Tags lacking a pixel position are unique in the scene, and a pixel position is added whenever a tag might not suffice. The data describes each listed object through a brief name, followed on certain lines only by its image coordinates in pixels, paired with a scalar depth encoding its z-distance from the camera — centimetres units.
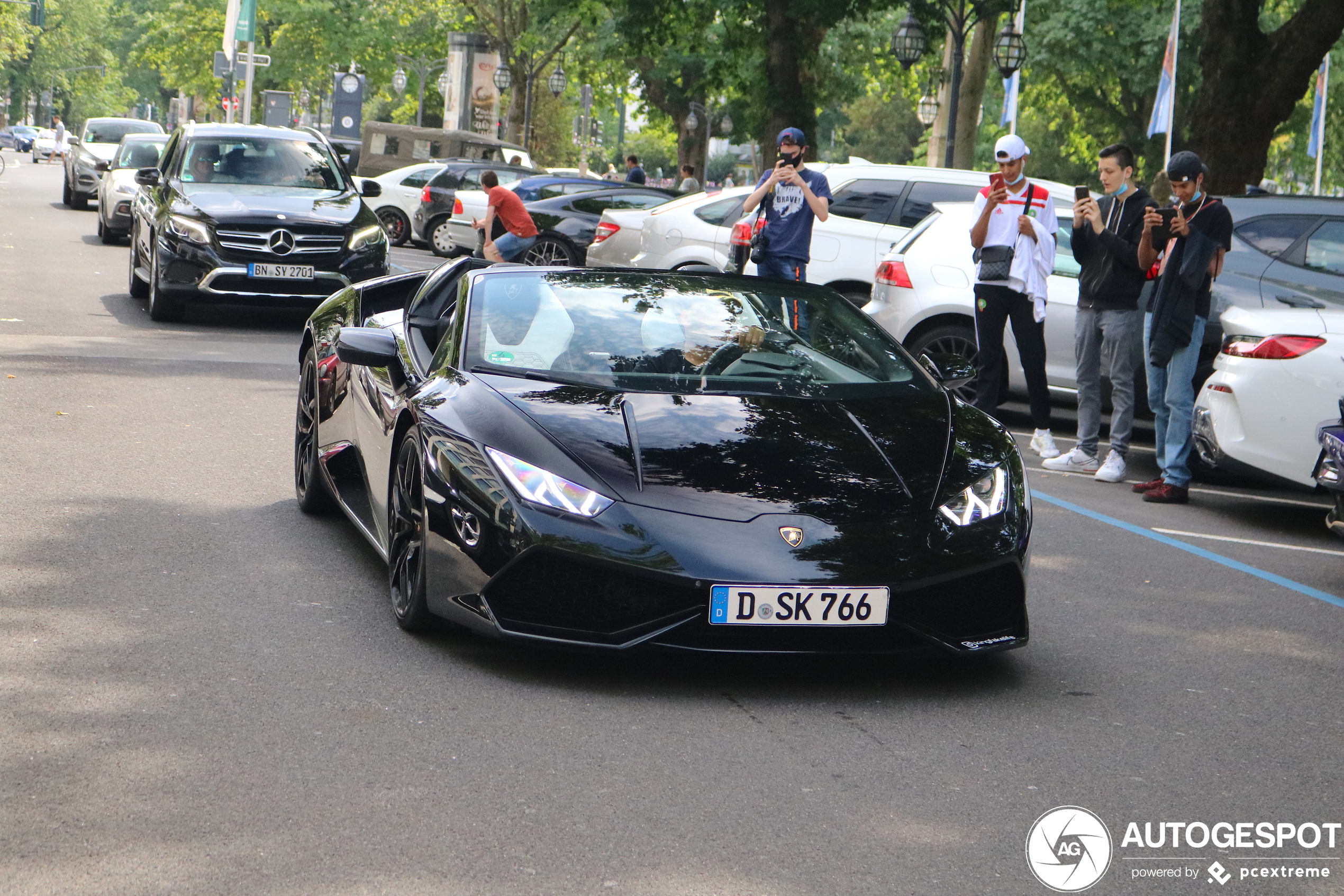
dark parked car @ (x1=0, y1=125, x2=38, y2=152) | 9669
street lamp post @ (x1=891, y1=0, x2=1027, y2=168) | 2270
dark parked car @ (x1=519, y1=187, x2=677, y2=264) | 2205
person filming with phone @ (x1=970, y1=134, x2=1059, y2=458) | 980
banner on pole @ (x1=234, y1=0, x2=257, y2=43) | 4259
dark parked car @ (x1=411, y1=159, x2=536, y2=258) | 2723
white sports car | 807
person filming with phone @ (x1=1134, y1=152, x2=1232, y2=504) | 865
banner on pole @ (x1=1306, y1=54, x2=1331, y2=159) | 3731
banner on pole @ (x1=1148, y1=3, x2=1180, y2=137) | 2202
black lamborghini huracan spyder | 461
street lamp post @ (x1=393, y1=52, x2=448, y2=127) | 6069
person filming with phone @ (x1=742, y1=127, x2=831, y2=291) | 1155
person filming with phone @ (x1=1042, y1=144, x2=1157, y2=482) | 931
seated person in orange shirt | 1917
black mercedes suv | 1424
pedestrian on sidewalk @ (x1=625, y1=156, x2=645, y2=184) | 3316
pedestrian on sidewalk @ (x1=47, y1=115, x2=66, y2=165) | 7606
